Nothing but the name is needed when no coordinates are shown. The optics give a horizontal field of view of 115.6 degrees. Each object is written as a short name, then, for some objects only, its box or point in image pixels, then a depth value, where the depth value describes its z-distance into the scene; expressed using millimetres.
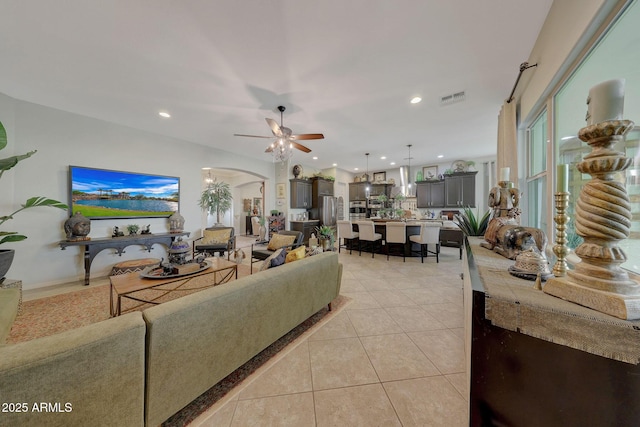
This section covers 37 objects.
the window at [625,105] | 956
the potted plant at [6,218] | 2127
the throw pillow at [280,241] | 4039
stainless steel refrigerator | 7039
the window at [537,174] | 2166
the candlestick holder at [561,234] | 854
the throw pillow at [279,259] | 2109
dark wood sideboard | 664
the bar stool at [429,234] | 4348
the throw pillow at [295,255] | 2357
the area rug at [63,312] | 2102
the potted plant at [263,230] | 6102
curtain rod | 2048
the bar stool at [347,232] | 5305
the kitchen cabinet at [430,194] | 6707
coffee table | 1988
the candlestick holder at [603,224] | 656
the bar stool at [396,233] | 4536
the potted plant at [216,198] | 5250
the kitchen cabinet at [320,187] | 7013
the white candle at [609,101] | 685
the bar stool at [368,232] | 4898
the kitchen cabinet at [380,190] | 8028
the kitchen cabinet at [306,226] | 6559
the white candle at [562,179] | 883
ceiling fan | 2983
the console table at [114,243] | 3264
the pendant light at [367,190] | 7512
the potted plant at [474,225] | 2623
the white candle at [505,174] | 1904
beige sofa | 744
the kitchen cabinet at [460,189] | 6266
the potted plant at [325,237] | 4934
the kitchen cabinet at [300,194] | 6617
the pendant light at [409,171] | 7423
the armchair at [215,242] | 4266
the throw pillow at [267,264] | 2080
